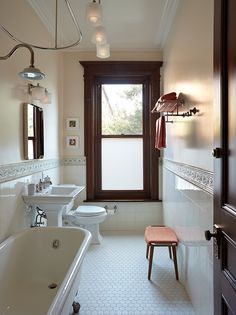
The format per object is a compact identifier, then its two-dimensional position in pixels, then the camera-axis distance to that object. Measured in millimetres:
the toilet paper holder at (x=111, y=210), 3793
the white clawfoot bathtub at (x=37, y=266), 1797
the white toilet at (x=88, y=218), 3198
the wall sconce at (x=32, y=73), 1910
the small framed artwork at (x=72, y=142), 3873
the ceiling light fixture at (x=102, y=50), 2398
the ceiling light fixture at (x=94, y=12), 1917
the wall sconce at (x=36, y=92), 2555
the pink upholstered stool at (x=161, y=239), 2471
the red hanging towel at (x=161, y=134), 2912
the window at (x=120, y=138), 3852
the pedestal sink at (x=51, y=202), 2402
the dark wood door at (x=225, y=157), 952
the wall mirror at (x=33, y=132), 2475
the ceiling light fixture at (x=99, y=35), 2197
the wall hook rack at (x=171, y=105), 2402
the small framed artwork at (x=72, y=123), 3857
